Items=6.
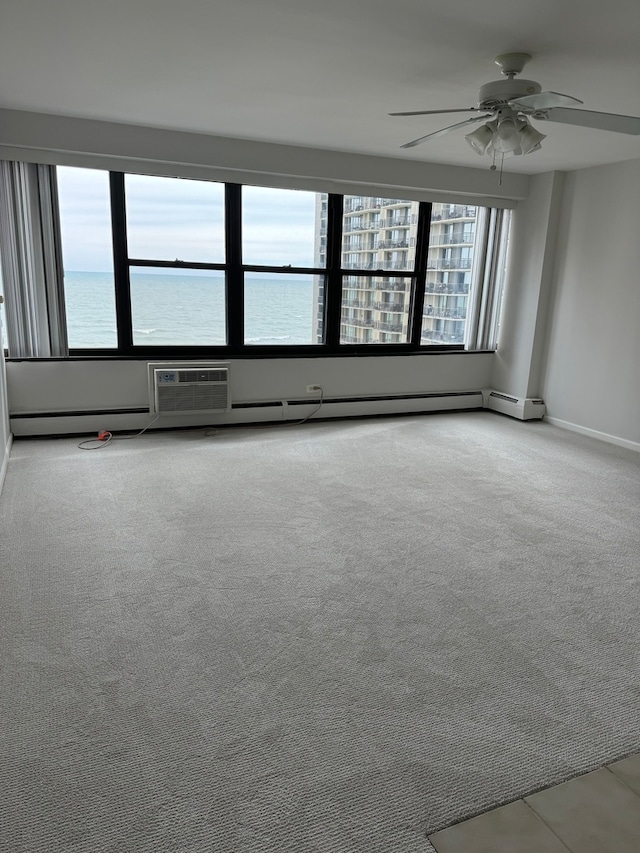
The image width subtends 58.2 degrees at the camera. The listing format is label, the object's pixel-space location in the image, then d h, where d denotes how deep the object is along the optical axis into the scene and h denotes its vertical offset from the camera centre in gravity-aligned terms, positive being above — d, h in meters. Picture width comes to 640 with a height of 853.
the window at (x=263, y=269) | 4.92 +0.11
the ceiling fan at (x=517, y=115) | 2.61 +0.82
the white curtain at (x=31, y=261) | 4.42 +0.09
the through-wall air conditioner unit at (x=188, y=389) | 5.00 -0.95
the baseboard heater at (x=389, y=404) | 5.72 -1.22
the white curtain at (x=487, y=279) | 6.13 +0.10
